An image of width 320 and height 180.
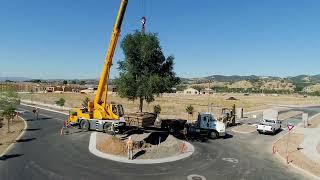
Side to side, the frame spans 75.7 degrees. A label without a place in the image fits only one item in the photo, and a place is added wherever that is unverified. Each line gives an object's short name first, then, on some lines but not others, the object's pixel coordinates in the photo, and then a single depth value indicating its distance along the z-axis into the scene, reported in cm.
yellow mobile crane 2247
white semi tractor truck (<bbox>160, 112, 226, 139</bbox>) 2318
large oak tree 2269
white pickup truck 2586
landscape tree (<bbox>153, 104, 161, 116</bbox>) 3312
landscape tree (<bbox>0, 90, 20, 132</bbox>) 2553
